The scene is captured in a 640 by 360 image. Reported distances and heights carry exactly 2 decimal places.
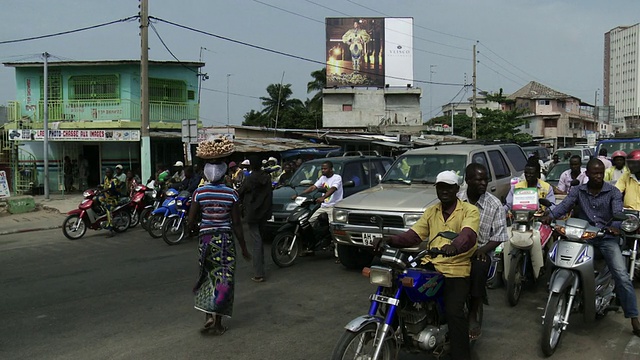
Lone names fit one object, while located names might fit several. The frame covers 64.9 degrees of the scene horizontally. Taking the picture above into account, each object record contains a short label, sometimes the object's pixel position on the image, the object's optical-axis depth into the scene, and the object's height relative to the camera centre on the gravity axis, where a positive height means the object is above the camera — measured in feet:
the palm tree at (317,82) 184.65 +28.38
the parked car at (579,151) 73.15 +1.23
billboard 139.03 +30.67
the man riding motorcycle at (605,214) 15.65 -1.87
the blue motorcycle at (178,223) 34.55 -4.45
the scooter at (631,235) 16.12 -2.57
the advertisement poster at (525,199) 19.34 -1.55
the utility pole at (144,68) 53.52 +9.71
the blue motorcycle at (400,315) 11.28 -3.66
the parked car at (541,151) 69.14 +1.27
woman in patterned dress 16.75 -3.02
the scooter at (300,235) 26.40 -4.13
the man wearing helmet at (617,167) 27.14 -0.41
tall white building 293.84 +54.50
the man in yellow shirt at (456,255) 12.32 -2.22
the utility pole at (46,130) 62.80 +3.86
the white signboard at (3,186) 54.49 -2.89
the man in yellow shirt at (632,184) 18.43 -0.91
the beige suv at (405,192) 22.13 -1.62
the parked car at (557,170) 43.52 -0.92
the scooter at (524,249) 18.98 -3.51
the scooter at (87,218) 37.24 -4.34
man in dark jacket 23.57 -2.15
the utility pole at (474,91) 112.60 +15.94
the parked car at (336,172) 31.35 -1.18
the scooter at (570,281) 14.11 -3.53
